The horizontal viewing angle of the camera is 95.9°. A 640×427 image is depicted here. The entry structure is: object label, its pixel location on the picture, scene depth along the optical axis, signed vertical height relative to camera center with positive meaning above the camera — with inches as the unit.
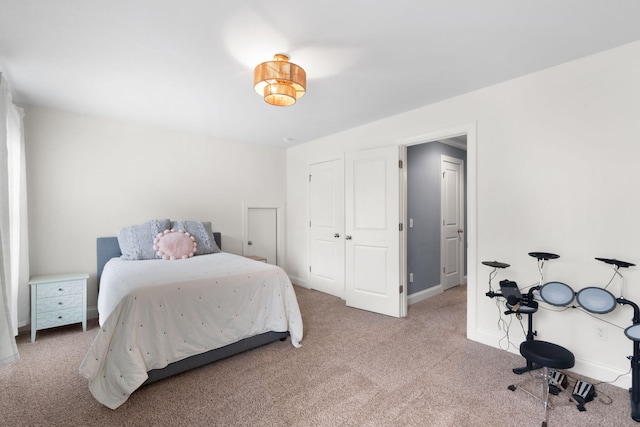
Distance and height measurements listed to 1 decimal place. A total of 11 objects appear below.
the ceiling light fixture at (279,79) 81.7 +37.4
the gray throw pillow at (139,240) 128.0 -13.2
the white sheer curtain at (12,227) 73.4 -4.9
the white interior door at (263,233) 189.3 -16.4
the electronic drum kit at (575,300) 68.7 -27.1
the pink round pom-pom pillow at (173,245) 130.4 -16.0
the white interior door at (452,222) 179.2 -10.3
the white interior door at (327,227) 166.2 -11.2
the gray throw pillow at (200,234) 142.9 -12.5
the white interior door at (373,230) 135.0 -11.3
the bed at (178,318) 75.5 -33.5
